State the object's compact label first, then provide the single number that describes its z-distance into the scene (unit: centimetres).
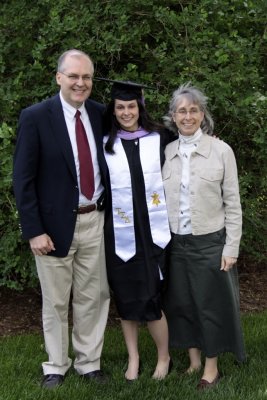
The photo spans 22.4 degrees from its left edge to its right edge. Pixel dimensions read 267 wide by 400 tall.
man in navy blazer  417
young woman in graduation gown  429
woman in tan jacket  422
